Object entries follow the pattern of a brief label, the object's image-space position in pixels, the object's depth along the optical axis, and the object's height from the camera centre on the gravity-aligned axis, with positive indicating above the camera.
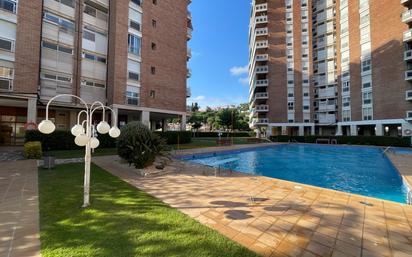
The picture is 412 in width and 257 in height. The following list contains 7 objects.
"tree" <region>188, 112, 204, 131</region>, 56.57 +3.34
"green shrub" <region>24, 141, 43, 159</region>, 12.53 -1.23
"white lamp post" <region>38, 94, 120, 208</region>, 4.13 -0.04
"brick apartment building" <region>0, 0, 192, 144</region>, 16.81 +7.84
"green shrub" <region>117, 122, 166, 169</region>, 9.12 -0.58
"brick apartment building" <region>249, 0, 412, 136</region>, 29.73 +12.83
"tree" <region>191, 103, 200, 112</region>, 88.47 +12.11
